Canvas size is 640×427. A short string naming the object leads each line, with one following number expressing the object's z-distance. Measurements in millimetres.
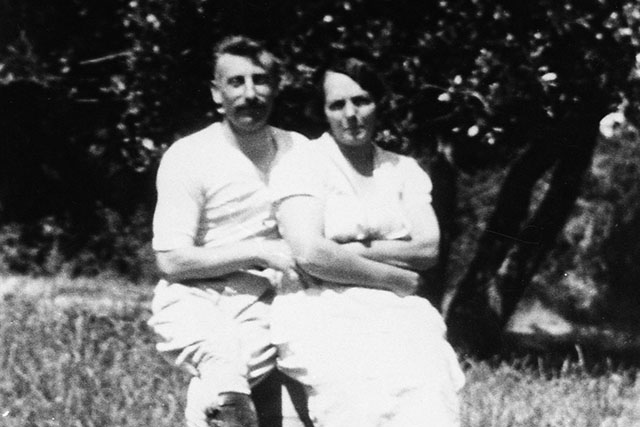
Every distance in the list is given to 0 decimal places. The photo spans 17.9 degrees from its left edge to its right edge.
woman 6102
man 6389
